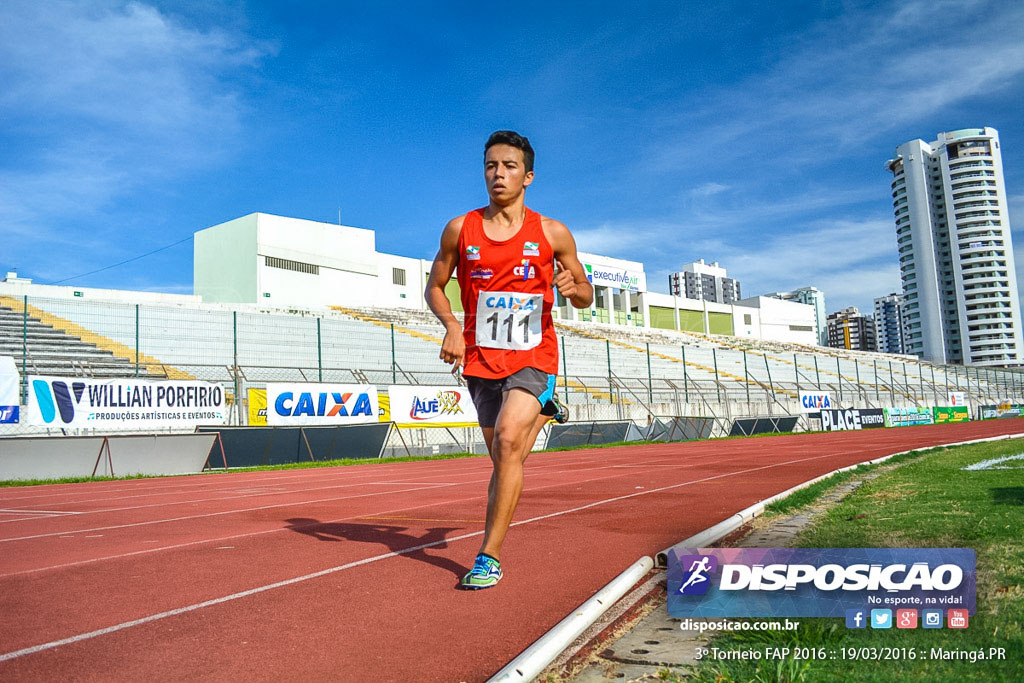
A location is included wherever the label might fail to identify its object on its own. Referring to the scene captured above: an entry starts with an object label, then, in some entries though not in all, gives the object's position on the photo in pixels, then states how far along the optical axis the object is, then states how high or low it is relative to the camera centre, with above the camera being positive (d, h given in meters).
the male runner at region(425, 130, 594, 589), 3.50 +0.52
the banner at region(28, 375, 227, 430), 14.91 +0.55
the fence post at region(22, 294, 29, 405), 18.23 +1.96
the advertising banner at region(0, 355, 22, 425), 14.46 +0.80
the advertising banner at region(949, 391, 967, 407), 43.16 -0.13
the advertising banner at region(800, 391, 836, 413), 34.70 +0.02
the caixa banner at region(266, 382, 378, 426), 18.42 +0.46
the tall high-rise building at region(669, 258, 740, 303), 176.49 +29.83
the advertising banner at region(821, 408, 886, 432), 33.56 -0.86
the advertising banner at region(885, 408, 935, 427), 36.34 -0.90
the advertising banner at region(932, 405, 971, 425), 39.09 -0.91
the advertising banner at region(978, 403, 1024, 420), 43.75 -0.95
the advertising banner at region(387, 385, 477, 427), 20.53 +0.28
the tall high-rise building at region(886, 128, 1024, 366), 113.12 +22.02
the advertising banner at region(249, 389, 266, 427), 17.97 +0.37
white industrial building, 43.81 +9.68
